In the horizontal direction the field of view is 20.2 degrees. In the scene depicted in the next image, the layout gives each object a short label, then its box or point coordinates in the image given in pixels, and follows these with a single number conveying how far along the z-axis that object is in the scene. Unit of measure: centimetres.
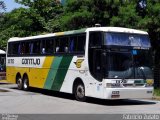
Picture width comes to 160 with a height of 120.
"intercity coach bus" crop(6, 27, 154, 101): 1714
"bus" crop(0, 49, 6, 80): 3159
